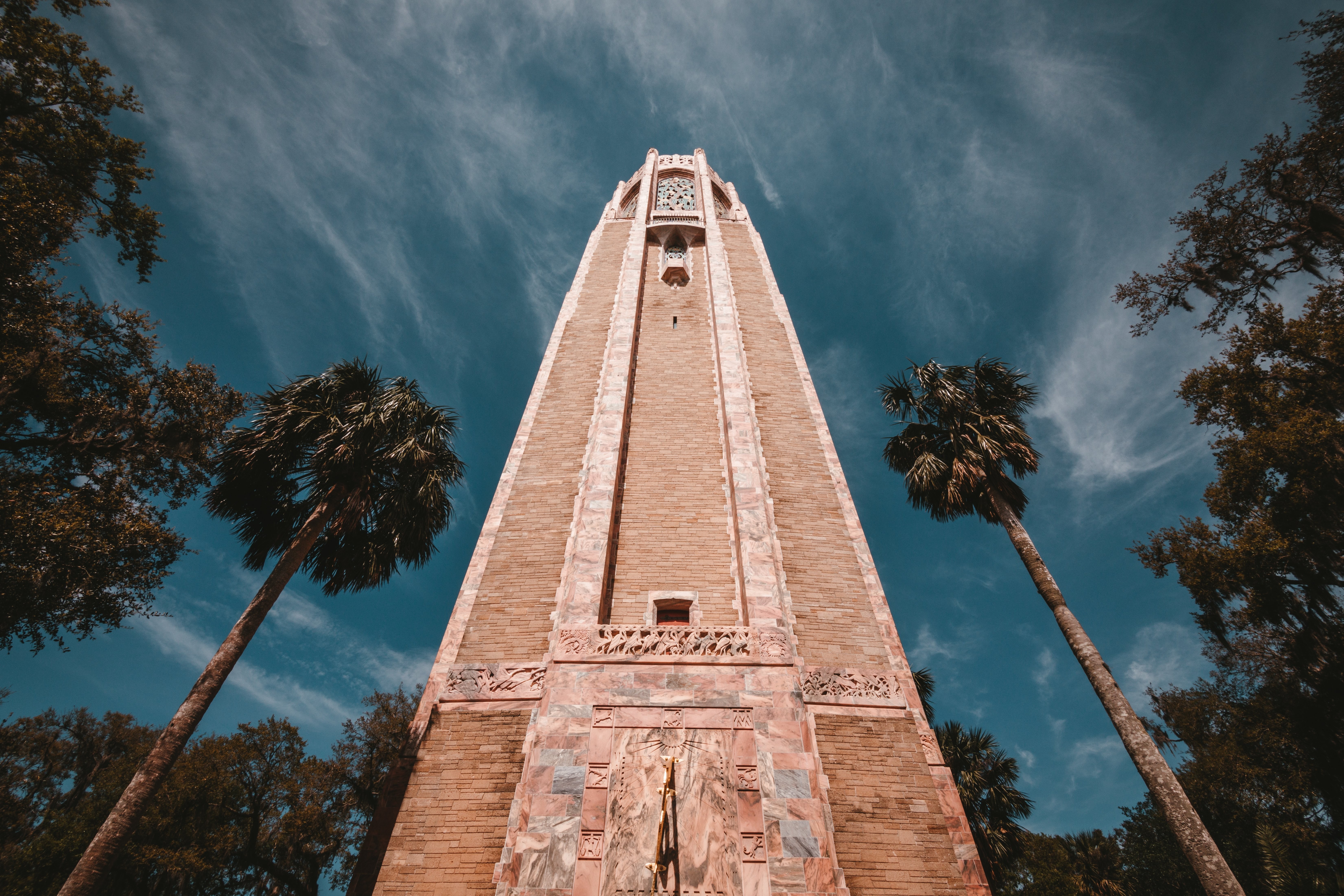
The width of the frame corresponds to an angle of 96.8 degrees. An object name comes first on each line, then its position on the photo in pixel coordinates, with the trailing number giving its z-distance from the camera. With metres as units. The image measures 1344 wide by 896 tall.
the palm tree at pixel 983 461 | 10.52
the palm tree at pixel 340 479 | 11.53
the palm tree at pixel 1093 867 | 14.82
